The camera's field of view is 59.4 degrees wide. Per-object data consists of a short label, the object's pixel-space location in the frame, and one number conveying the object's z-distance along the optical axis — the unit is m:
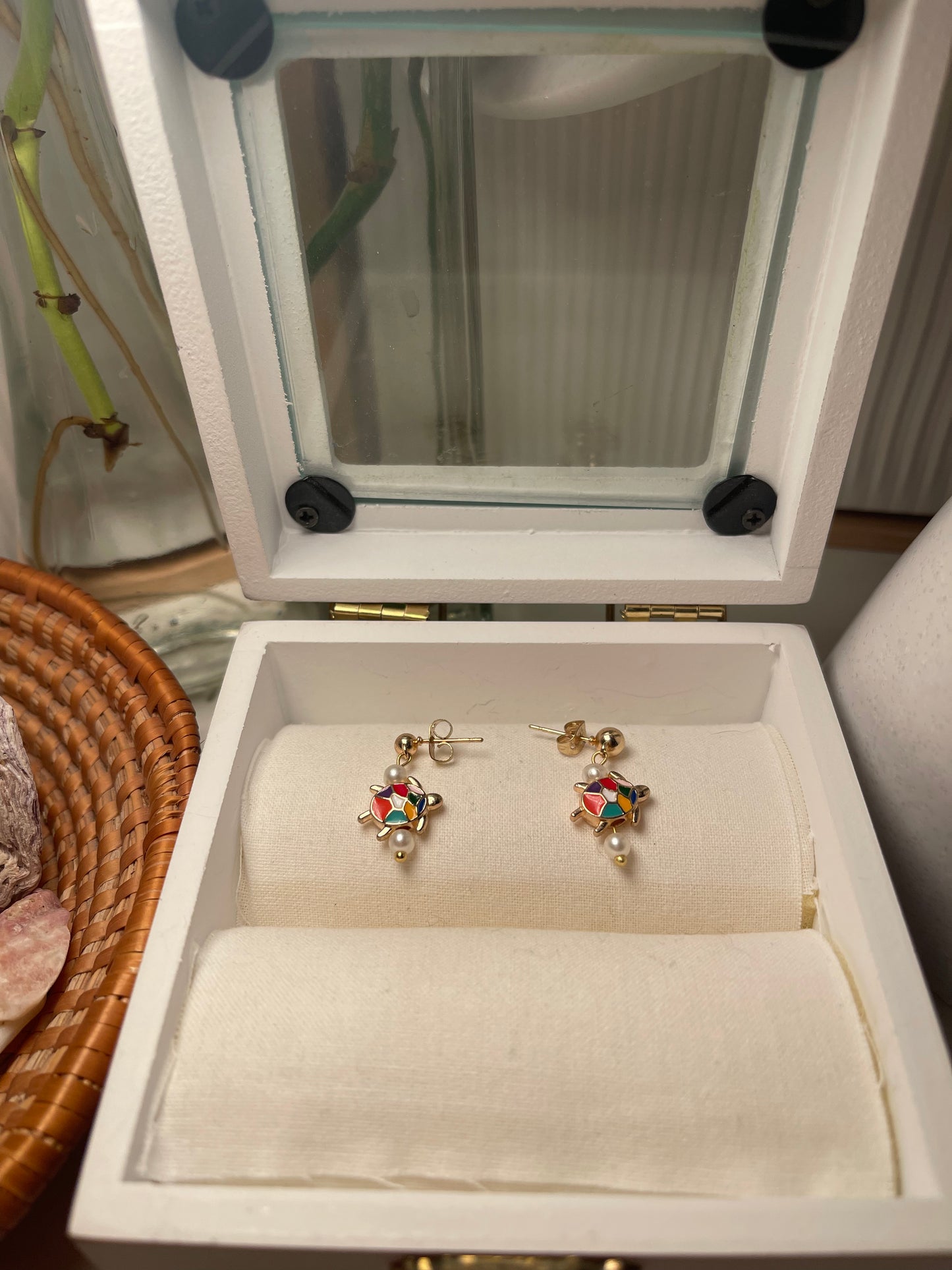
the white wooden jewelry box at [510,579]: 0.09
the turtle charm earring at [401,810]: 0.12
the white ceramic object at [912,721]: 0.11
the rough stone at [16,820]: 0.13
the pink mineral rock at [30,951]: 0.12
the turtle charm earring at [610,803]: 0.12
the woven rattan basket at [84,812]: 0.10
